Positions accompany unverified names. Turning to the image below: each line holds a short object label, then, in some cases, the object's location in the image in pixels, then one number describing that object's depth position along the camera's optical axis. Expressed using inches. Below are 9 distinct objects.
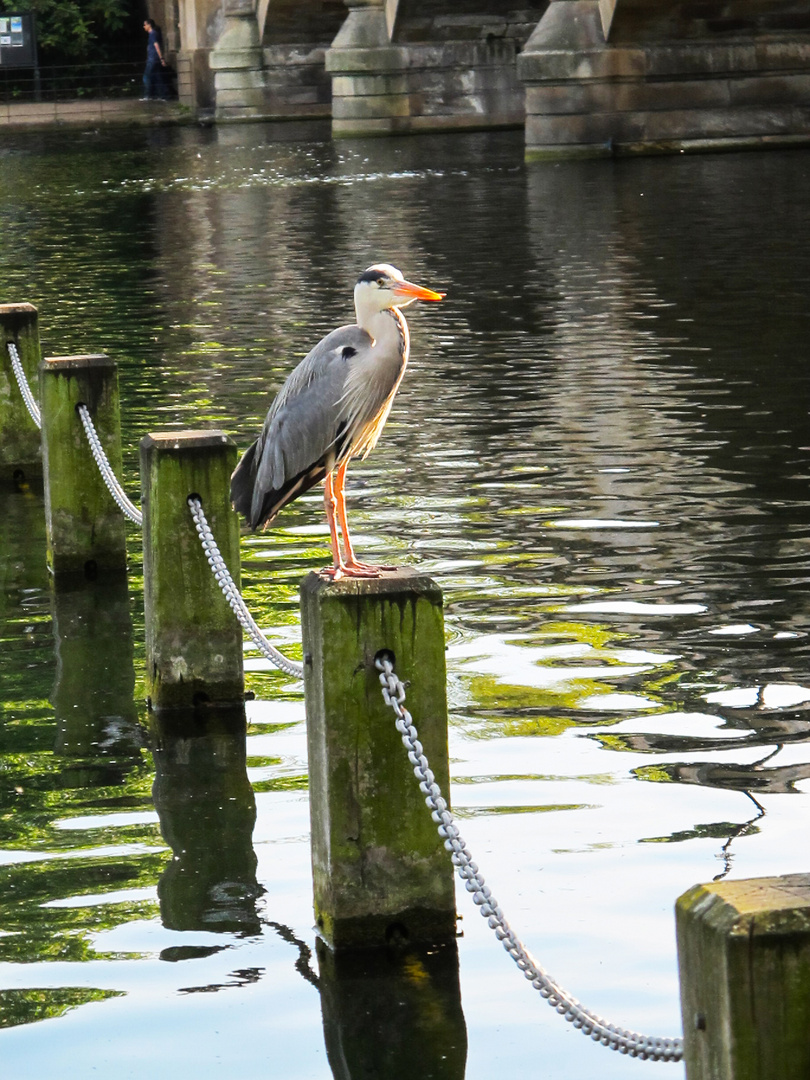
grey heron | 430.6
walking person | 4468.5
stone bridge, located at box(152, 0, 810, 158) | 2583.7
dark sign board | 4485.7
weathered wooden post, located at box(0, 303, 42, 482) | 806.5
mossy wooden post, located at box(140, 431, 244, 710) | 511.5
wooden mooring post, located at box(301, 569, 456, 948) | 367.6
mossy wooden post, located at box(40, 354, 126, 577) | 656.4
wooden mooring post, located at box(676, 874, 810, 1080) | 230.4
